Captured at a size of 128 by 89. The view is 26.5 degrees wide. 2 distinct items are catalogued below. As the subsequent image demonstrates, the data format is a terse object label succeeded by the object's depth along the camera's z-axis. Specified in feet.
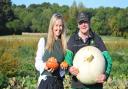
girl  11.33
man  11.09
